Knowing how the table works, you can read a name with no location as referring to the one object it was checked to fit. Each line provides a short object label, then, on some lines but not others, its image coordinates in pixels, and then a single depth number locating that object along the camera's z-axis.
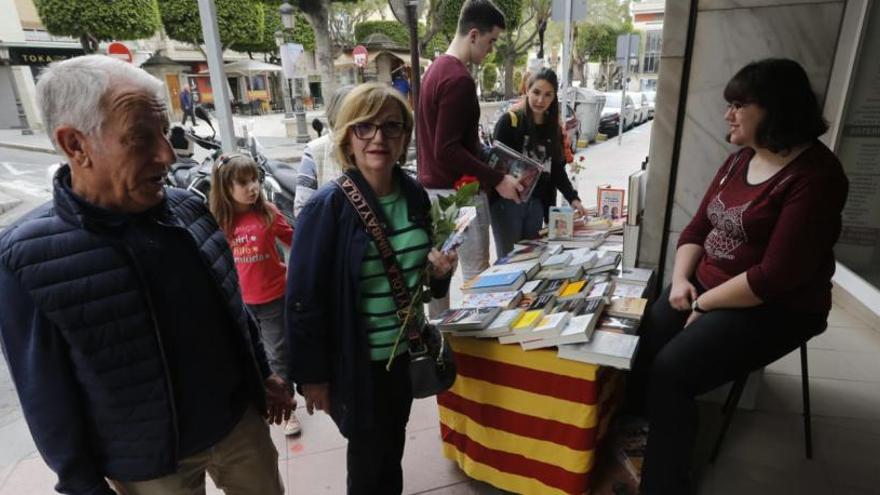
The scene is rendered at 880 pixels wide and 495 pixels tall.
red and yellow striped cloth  1.99
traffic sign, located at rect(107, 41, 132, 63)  8.45
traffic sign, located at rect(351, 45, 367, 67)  17.54
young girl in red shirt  2.76
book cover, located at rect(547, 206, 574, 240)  3.14
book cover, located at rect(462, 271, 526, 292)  2.46
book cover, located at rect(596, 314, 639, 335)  2.06
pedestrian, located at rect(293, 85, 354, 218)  3.24
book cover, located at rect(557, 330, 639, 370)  1.83
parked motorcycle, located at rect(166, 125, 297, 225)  4.12
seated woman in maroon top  1.79
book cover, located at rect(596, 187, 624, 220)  3.61
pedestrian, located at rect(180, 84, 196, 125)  18.19
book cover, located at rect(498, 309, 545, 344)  2.02
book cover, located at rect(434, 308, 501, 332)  2.09
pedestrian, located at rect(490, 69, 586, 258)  3.33
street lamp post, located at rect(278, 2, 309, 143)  15.87
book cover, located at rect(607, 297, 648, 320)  2.17
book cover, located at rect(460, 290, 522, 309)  2.30
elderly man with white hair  1.11
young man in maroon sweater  2.69
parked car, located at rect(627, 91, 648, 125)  19.09
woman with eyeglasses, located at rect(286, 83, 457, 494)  1.62
